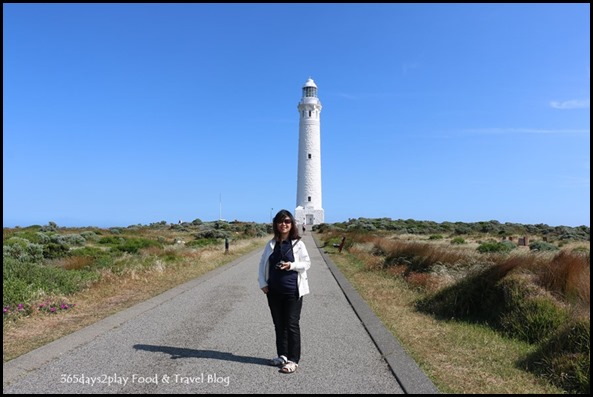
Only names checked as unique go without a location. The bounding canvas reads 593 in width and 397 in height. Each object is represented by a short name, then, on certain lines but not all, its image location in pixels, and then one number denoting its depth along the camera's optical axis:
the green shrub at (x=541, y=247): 21.47
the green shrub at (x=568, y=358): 4.97
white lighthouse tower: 58.00
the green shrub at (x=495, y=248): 20.22
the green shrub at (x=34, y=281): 8.56
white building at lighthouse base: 58.19
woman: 5.61
